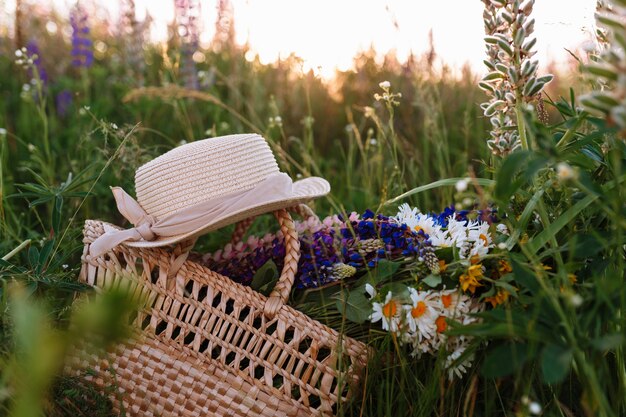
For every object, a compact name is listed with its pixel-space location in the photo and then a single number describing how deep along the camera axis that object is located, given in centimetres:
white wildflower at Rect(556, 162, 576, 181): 118
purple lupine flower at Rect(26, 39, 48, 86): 373
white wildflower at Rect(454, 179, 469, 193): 135
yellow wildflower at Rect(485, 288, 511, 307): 170
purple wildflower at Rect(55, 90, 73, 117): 384
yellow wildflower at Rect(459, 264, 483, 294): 172
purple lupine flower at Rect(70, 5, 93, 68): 399
